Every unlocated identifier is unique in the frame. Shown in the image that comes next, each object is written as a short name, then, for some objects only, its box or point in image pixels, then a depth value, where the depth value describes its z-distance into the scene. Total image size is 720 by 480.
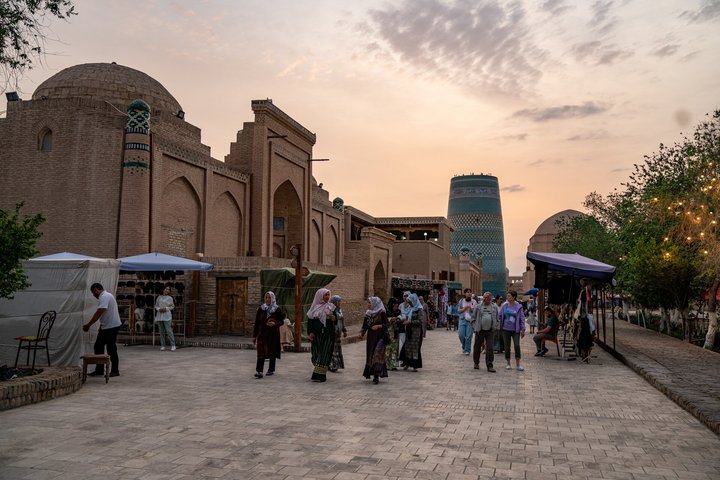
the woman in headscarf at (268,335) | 9.41
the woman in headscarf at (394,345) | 10.70
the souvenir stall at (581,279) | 12.65
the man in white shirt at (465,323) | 13.41
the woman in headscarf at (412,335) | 10.53
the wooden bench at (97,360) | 8.51
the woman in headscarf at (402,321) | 10.66
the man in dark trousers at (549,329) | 12.77
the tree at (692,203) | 14.53
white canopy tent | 9.23
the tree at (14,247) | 7.23
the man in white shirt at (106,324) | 9.02
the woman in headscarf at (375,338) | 9.07
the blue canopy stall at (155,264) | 13.44
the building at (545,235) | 75.52
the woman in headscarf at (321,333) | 9.12
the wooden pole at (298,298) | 13.45
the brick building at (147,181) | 16.56
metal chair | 8.55
